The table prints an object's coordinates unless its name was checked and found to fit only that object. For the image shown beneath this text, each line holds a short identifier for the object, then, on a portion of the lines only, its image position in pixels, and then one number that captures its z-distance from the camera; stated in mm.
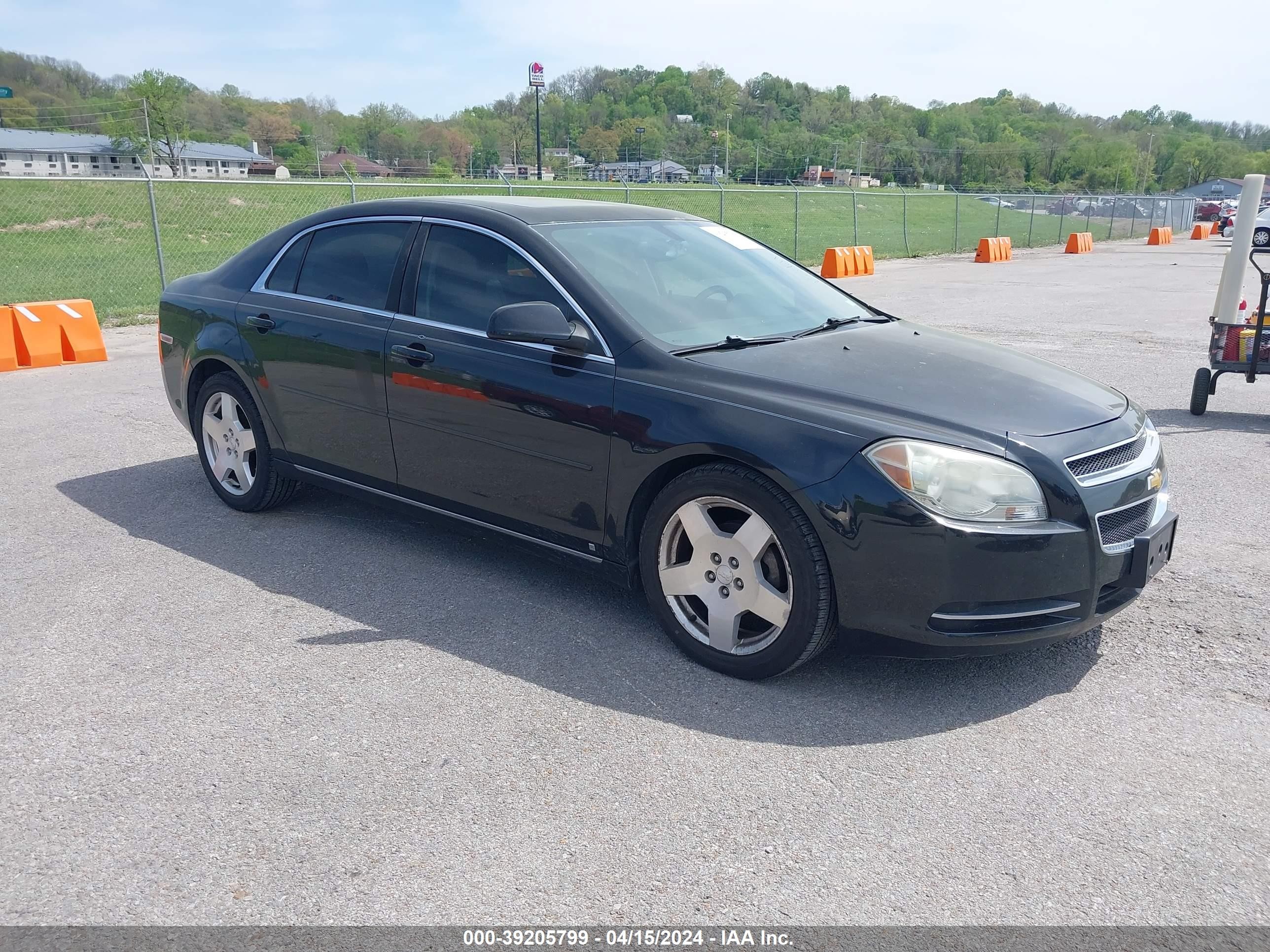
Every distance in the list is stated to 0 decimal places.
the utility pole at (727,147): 107862
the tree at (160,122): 76812
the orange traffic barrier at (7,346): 10070
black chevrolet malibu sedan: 3299
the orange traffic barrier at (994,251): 26266
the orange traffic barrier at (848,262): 20828
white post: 7609
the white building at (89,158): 68562
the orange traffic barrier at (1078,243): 31672
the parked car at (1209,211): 57938
